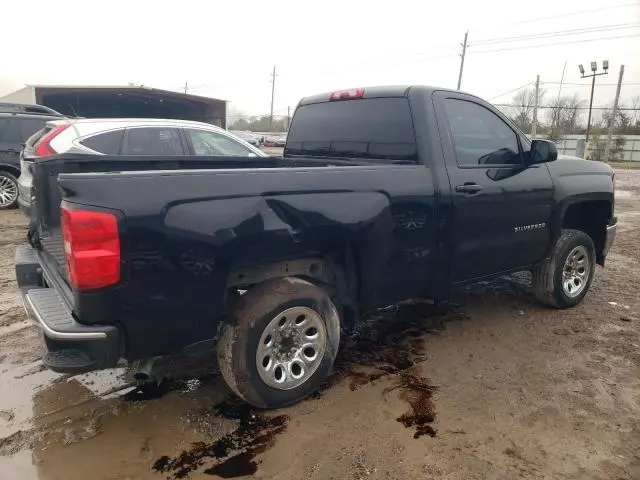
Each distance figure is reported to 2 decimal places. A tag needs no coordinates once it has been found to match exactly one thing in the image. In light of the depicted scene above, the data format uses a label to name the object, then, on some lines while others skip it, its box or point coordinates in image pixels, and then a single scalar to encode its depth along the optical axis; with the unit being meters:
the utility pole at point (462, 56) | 43.09
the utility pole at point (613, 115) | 39.73
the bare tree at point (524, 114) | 53.25
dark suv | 9.66
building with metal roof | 26.83
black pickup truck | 2.51
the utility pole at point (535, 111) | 43.91
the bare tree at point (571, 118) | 59.93
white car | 7.03
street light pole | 39.50
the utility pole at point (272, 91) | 71.38
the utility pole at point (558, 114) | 55.54
